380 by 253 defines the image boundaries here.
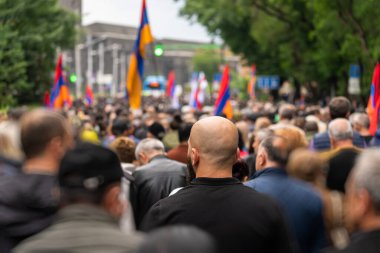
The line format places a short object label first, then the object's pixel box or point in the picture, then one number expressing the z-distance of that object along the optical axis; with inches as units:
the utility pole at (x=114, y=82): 4129.4
